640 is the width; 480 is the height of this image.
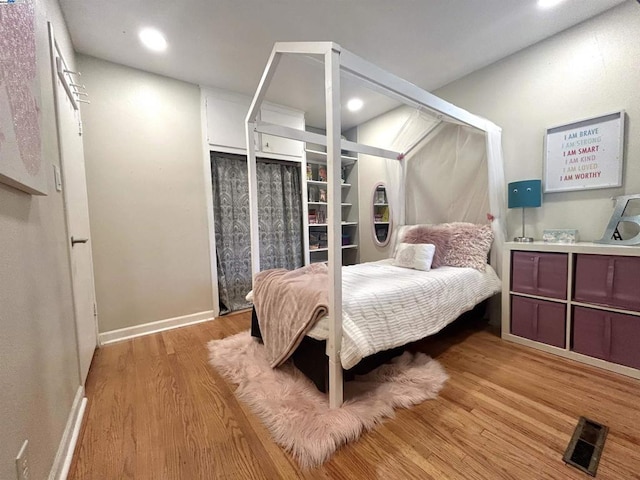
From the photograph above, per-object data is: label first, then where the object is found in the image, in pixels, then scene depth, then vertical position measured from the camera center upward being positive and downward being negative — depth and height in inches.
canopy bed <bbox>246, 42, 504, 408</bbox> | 51.8 +24.8
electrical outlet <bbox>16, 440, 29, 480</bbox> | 29.2 -27.0
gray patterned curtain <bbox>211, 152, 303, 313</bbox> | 119.9 +2.9
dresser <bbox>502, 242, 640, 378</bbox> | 65.3 -23.5
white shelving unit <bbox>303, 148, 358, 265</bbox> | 146.3 +10.4
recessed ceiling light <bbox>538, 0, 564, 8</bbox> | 70.8 +60.3
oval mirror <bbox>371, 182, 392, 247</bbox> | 143.1 +5.2
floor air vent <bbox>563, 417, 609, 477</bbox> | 42.1 -40.3
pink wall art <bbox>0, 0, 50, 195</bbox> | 30.0 +17.1
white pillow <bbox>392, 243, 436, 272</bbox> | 94.5 -12.7
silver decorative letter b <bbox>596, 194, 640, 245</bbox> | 69.9 -0.6
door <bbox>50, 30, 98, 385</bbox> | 61.3 +5.6
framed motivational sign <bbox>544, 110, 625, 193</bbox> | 74.9 +20.1
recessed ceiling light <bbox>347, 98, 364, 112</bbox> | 125.3 +60.6
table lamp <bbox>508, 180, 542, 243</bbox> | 85.0 +8.6
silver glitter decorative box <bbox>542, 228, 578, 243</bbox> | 81.4 -5.4
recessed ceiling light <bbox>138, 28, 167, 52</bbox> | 78.9 +60.6
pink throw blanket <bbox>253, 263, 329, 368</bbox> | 60.1 -20.6
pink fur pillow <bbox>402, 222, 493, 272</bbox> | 95.0 -8.3
